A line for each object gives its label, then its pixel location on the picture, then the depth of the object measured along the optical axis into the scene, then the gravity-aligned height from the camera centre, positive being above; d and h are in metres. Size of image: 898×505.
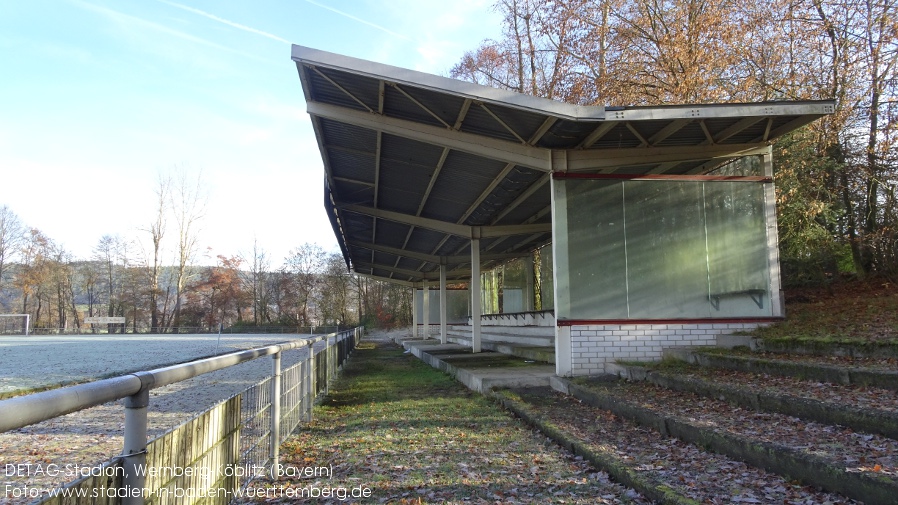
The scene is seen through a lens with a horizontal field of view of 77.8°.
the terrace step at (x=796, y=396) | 4.25 -0.93
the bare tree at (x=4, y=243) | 53.69 +6.61
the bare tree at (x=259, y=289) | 57.10 +1.98
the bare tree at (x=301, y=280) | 56.64 +2.72
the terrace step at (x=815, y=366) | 5.19 -0.75
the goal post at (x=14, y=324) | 50.41 -1.17
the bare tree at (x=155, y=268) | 54.81 +4.05
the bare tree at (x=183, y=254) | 54.39 +5.29
